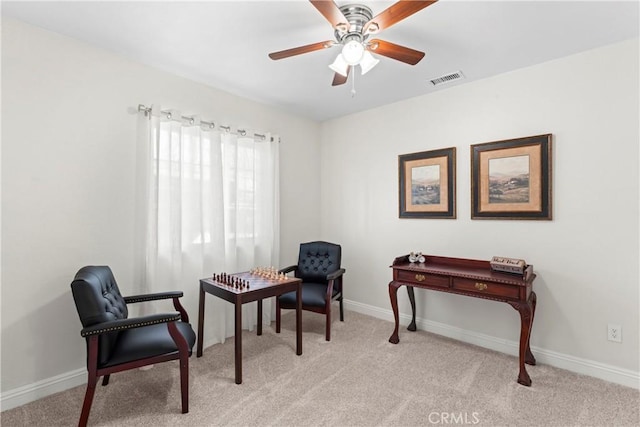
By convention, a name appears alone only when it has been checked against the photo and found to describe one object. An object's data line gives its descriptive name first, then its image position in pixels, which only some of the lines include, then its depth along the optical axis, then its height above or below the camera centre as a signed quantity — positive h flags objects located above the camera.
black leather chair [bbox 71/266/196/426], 1.82 -0.81
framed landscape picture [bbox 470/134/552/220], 2.66 +0.33
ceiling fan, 1.67 +1.09
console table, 2.35 -0.58
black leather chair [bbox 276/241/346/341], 3.08 -0.73
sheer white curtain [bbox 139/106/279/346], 2.70 +0.07
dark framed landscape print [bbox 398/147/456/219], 3.21 +0.34
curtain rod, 2.68 +0.92
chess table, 2.40 -0.65
